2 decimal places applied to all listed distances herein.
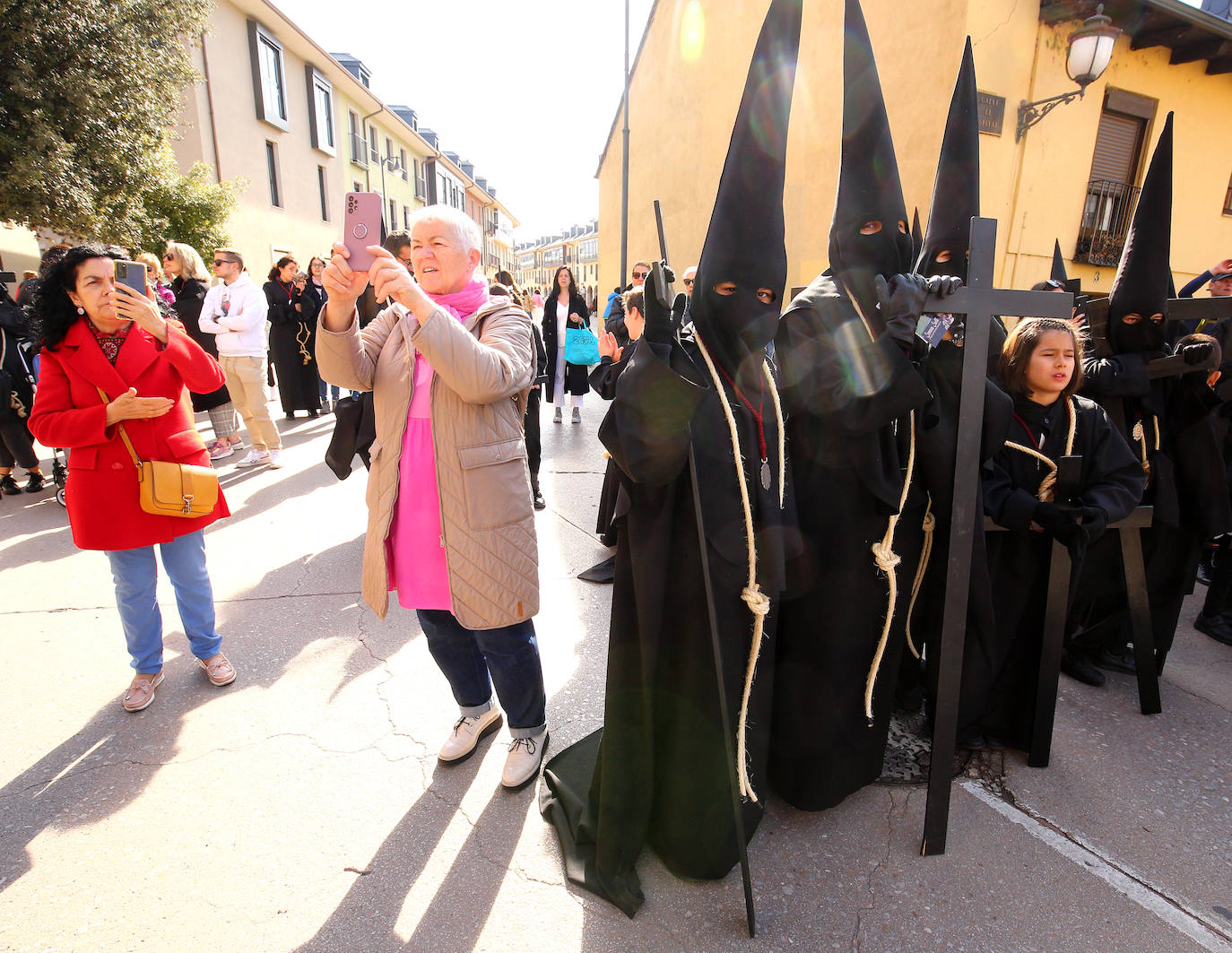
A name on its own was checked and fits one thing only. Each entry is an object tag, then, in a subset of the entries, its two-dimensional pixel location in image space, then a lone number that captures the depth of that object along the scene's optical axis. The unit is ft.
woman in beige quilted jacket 6.97
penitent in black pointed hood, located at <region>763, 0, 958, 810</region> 6.69
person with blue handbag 24.41
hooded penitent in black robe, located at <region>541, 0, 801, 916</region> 5.73
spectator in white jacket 20.16
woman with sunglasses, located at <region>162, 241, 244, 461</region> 20.90
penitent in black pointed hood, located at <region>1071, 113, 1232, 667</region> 9.85
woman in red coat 8.43
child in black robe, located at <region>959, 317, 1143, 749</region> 8.05
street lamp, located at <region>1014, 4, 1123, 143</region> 24.44
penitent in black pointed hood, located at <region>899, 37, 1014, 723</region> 7.30
